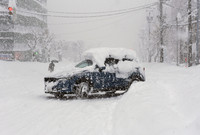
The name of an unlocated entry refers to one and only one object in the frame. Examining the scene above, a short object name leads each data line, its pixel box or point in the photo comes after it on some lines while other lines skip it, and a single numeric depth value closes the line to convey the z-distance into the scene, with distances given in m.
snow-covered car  9.23
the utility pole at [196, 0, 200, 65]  22.40
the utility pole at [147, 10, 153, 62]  51.95
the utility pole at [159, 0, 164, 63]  34.42
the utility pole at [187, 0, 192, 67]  26.95
